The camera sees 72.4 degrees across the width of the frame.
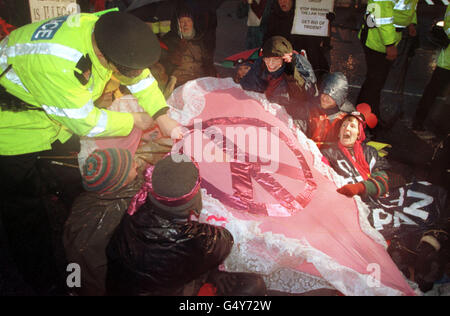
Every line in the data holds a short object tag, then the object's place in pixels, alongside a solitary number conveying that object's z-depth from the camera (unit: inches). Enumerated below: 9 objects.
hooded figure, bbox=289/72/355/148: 117.8
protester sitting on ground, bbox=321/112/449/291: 85.5
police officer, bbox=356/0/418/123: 137.1
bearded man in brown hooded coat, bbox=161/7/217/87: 151.0
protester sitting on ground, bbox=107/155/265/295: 64.6
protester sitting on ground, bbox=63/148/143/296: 68.9
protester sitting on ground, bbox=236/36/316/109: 119.6
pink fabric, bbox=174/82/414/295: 80.1
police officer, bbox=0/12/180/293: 66.7
